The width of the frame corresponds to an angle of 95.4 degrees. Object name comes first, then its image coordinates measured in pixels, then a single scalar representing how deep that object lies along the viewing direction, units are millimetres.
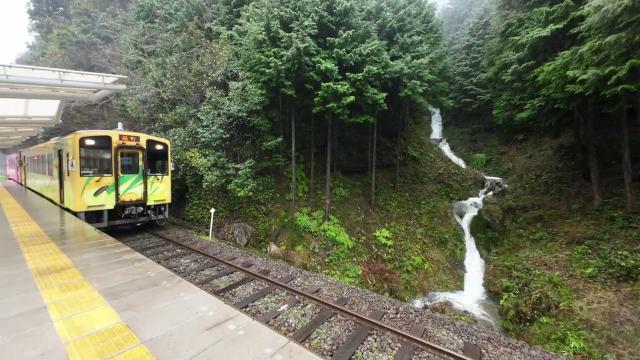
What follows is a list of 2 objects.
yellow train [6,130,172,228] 8352
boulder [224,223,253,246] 11227
